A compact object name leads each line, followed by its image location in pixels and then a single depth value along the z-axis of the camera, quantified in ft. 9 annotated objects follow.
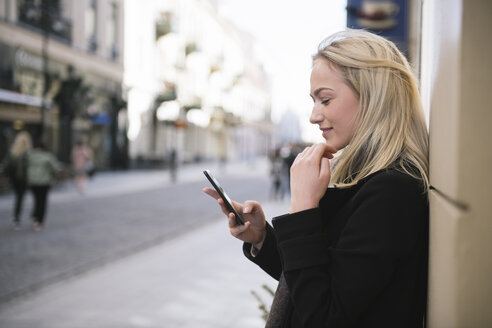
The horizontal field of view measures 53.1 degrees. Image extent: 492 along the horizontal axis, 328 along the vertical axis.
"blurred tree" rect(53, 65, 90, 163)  61.36
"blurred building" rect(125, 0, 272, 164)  93.15
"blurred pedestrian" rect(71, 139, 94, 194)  51.37
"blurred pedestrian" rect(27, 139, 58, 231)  30.04
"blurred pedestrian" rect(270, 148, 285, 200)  51.26
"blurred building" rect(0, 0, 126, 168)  54.44
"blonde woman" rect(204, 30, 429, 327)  3.57
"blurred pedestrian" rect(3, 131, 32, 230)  31.58
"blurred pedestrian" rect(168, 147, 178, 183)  72.95
